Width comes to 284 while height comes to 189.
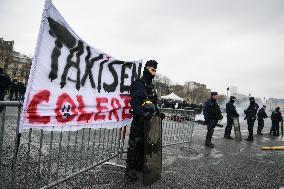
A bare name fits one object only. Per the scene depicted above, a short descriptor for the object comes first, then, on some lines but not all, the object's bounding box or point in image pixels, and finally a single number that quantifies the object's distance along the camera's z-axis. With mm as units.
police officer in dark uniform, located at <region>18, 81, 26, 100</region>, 14978
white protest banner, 2079
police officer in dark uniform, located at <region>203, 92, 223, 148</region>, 6779
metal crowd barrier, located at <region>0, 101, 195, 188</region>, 2500
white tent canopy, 34553
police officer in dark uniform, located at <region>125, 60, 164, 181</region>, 3192
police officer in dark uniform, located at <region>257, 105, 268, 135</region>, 11992
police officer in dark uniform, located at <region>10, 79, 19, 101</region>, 14167
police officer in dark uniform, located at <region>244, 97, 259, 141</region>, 9428
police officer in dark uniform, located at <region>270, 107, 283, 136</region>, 11975
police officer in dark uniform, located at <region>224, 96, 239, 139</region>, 8931
